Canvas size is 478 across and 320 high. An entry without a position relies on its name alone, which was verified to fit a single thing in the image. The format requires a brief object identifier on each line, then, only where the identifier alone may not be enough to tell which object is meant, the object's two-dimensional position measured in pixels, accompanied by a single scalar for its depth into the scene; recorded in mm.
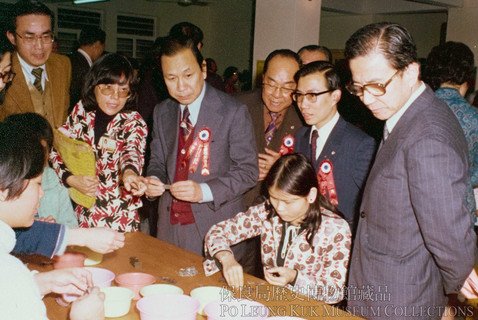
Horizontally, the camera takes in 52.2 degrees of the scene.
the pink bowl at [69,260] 1670
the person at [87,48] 4729
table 1472
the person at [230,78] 7578
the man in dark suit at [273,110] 2592
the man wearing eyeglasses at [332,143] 2186
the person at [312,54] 3172
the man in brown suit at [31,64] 2666
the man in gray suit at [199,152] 2217
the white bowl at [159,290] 1511
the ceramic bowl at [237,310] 1338
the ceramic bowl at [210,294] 1501
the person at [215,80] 4086
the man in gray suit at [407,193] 1415
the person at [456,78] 2803
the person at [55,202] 2264
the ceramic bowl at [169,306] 1300
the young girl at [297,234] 1799
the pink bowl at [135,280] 1558
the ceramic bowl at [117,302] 1389
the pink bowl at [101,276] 1531
